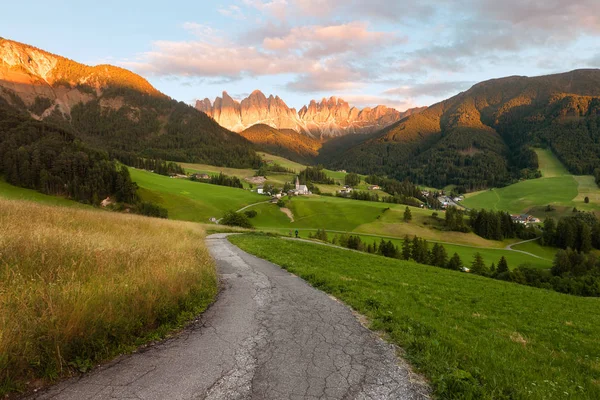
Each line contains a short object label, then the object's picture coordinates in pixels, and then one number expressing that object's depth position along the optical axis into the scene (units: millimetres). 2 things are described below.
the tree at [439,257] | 70438
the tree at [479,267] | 61712
